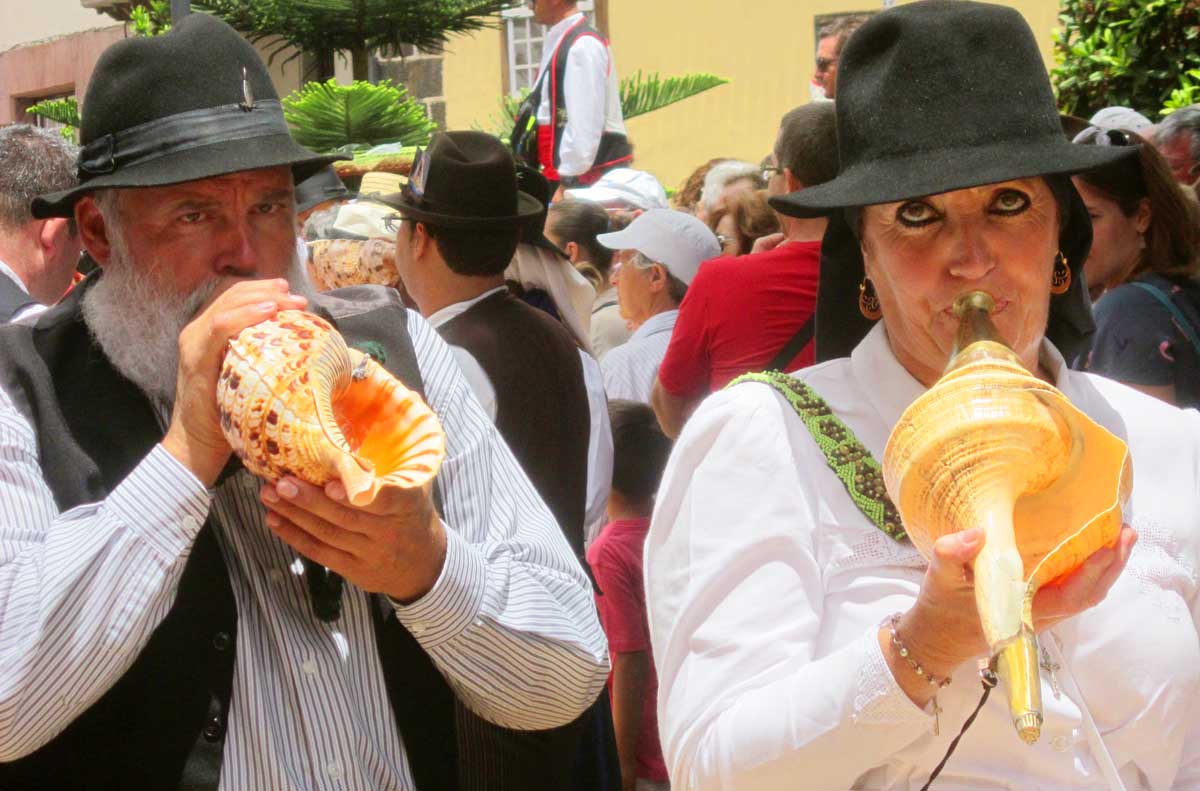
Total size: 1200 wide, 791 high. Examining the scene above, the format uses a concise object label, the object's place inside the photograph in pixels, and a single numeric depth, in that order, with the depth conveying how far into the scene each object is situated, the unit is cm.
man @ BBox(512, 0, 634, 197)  827
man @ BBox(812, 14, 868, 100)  692
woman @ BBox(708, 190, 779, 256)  657
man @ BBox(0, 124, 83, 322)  488
